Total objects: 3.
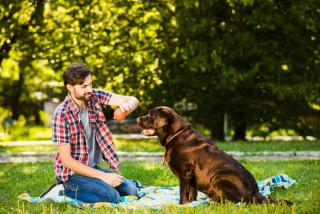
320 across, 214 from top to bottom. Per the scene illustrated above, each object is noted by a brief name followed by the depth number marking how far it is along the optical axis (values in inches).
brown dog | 233.3
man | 258.2
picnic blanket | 245.8
